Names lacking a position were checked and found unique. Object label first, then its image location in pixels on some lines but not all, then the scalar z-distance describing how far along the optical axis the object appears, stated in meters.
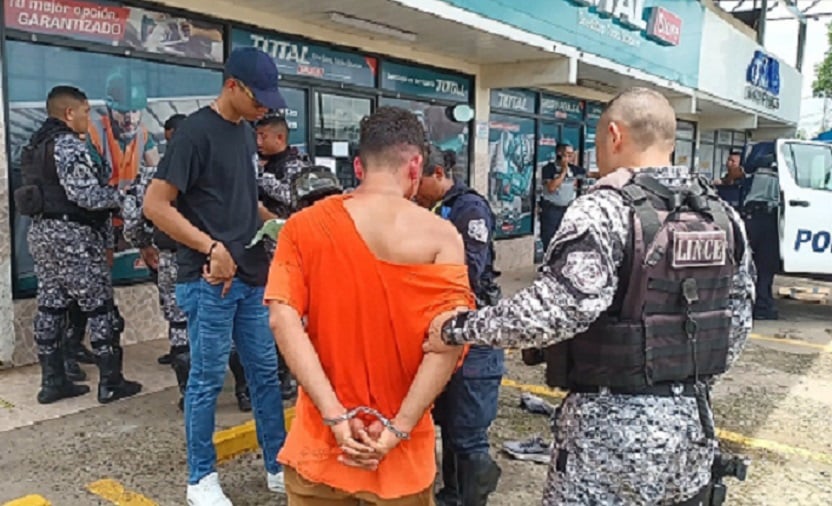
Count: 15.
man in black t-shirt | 2.74
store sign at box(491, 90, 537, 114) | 9.81
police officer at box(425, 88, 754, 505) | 1.72
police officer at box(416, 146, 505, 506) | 2.92
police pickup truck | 7.67
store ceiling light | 6.43
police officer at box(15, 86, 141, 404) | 4.12
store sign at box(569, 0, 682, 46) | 8.90
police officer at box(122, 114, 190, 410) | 4.13
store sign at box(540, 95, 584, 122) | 10.94
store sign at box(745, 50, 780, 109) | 15.06
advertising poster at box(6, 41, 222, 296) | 4.86
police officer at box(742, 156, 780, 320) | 7.88
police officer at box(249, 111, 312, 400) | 4.44
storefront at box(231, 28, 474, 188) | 6.70
